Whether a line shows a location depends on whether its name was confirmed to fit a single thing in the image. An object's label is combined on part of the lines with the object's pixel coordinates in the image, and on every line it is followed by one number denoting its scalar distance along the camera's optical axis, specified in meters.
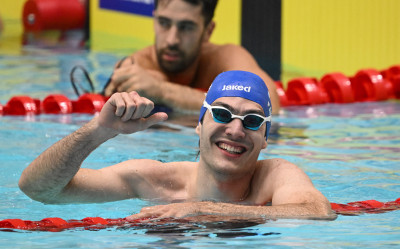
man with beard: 11.40
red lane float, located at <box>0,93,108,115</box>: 12.73
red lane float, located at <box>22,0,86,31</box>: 23.16
